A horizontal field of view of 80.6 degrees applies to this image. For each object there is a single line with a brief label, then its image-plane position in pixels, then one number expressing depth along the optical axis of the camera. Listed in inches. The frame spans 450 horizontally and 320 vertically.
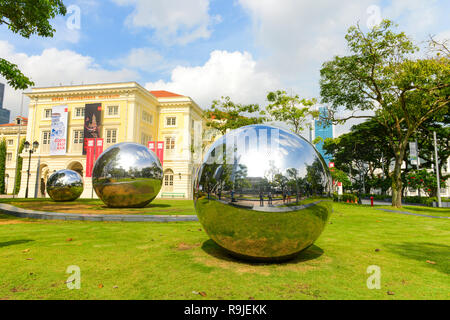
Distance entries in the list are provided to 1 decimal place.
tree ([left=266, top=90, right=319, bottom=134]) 1242.6
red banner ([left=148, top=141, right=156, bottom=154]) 1591.7
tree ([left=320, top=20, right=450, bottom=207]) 764.6
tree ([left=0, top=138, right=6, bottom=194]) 2266.2
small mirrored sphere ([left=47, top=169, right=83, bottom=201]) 743.7
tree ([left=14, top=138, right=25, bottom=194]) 2176.4
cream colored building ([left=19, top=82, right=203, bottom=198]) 1750.7
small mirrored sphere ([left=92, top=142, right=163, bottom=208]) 512.8
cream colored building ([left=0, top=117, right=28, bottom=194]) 2349.9
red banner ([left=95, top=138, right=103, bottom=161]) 1551.9
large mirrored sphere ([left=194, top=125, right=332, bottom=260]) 169.3
